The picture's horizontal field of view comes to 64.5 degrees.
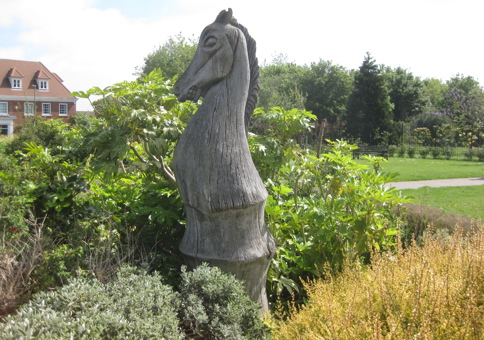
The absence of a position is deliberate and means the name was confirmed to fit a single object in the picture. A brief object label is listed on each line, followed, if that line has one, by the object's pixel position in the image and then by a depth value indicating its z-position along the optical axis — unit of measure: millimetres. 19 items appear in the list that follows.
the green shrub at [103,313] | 2098
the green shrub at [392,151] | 24984
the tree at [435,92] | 44438
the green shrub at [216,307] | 2584
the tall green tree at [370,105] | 32531
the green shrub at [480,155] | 20969
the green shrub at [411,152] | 24219
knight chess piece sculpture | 2828
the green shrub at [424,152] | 24014
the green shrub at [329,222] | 3865
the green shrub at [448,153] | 23083
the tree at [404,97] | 38188
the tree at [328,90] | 39594
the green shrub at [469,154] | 21578
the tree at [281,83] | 28047
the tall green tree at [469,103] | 25673
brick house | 33312
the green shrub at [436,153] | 23681
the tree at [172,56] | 33188
